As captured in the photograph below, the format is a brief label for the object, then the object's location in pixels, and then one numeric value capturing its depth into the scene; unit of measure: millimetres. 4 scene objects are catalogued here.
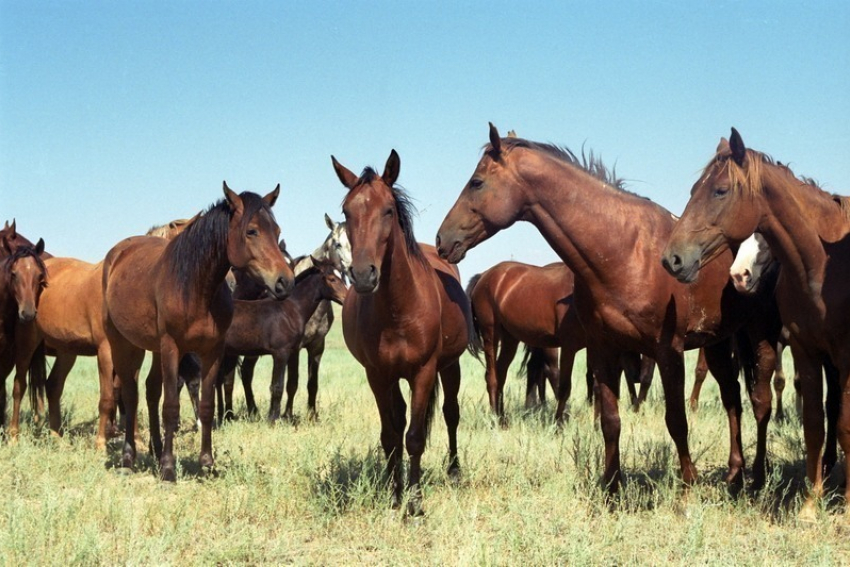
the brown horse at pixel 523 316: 10500
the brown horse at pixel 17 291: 8742
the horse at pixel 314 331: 11445
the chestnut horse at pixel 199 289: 6910
